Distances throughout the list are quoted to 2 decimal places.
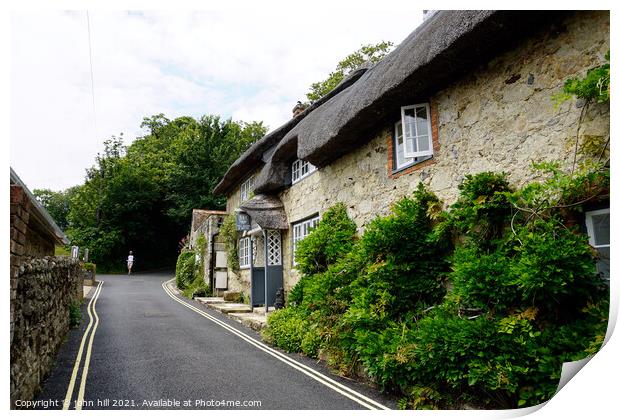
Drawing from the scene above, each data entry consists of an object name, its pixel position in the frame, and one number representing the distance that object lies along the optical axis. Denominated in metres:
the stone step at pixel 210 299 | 13.34
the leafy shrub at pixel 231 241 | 14.06
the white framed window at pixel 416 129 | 5.64
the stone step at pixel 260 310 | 10.18
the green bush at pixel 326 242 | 7.27
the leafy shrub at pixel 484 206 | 4.27
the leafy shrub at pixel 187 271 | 17.81
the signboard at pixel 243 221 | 11.35
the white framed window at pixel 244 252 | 13.08
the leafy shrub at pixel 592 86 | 3.39
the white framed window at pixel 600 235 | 3.47
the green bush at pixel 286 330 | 6.82
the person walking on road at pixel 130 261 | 22.16
